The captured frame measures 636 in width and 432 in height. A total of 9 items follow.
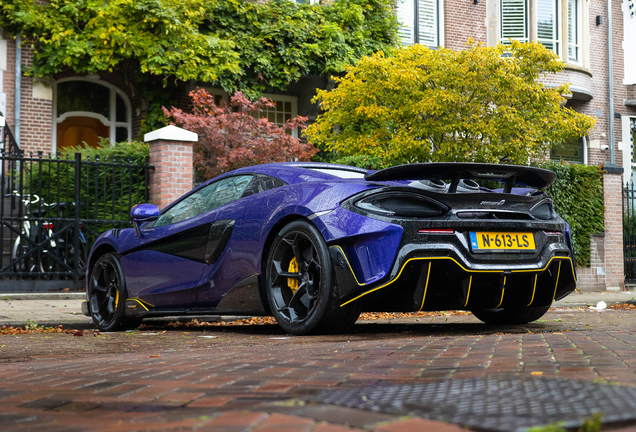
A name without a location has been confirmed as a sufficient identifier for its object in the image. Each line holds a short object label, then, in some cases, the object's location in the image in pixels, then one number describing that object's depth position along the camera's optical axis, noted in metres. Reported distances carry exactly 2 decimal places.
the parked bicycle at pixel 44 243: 11.41
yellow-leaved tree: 14.21
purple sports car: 4.91
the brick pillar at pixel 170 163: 11.78
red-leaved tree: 13.49
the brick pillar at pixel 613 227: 14.72
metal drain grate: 2.03
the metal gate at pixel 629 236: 15.21
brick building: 16.56
